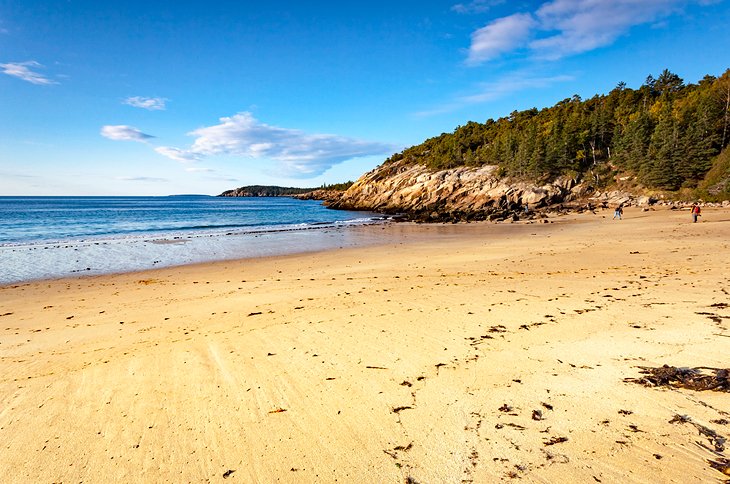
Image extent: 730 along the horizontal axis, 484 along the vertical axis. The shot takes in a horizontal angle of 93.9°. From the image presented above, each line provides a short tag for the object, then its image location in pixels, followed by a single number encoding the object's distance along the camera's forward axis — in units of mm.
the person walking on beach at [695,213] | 26234
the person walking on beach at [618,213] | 34656
